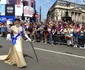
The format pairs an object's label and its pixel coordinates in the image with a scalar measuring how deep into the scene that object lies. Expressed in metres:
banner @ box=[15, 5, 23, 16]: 20.70
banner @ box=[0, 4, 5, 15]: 20.89
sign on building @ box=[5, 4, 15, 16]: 20.79
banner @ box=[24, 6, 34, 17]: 21.52
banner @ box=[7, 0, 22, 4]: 22.63
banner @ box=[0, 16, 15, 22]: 19.37
